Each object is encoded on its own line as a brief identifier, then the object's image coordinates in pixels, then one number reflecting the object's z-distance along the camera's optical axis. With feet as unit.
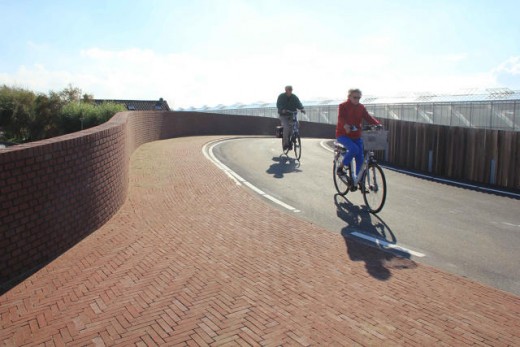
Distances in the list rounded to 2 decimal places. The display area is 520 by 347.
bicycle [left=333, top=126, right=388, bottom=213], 26.70
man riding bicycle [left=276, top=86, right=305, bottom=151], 48.19
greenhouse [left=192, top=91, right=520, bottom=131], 77.77
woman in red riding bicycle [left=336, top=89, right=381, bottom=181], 28.12
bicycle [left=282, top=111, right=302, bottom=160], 47.50
